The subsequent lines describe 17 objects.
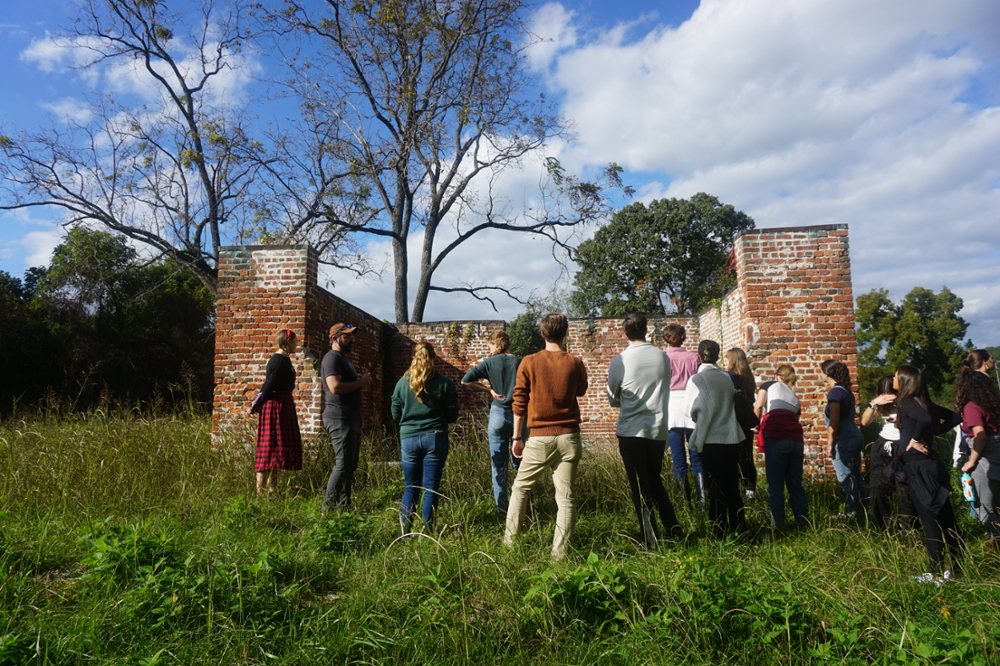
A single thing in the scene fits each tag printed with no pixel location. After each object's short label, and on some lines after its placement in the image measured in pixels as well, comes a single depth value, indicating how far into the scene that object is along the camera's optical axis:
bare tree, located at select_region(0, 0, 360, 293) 16.78
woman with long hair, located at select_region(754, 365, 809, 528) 4.66
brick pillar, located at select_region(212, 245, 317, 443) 7.54
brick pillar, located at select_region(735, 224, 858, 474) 7.29
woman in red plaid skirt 5.43
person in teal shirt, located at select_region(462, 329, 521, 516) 5.15
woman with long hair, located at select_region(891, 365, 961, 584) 3.64
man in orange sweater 3.87
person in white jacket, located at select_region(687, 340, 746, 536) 4.30
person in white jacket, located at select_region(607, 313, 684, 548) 4.02
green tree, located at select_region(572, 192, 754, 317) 25.64
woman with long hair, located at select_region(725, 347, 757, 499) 5.46
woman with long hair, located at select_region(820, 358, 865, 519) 5.11
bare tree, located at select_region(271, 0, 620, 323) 17.50
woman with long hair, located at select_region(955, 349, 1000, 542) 4.10
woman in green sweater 4.45
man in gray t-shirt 5.05
